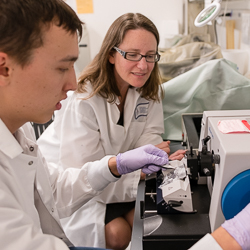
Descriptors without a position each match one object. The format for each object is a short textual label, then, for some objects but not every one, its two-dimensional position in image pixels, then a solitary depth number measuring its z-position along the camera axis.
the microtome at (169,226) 0.75
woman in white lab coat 1.27
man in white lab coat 0.64
